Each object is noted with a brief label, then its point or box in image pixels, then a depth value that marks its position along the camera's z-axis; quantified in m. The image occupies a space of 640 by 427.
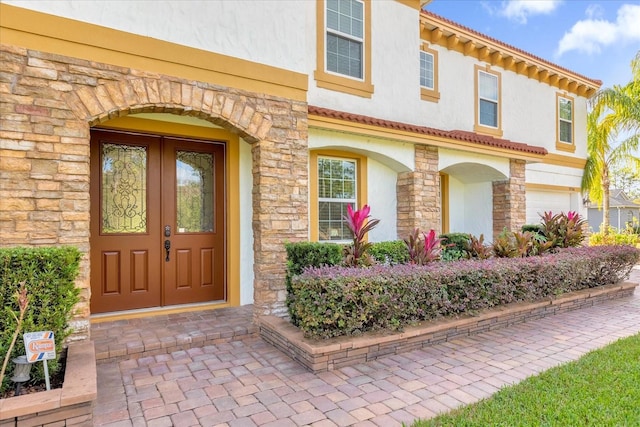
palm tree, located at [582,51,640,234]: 14.80
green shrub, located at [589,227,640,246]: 15.34
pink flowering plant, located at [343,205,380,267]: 5.72
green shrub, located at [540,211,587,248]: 8.73
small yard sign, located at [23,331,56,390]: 3.10
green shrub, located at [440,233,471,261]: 8.17
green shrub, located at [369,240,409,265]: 6.90
